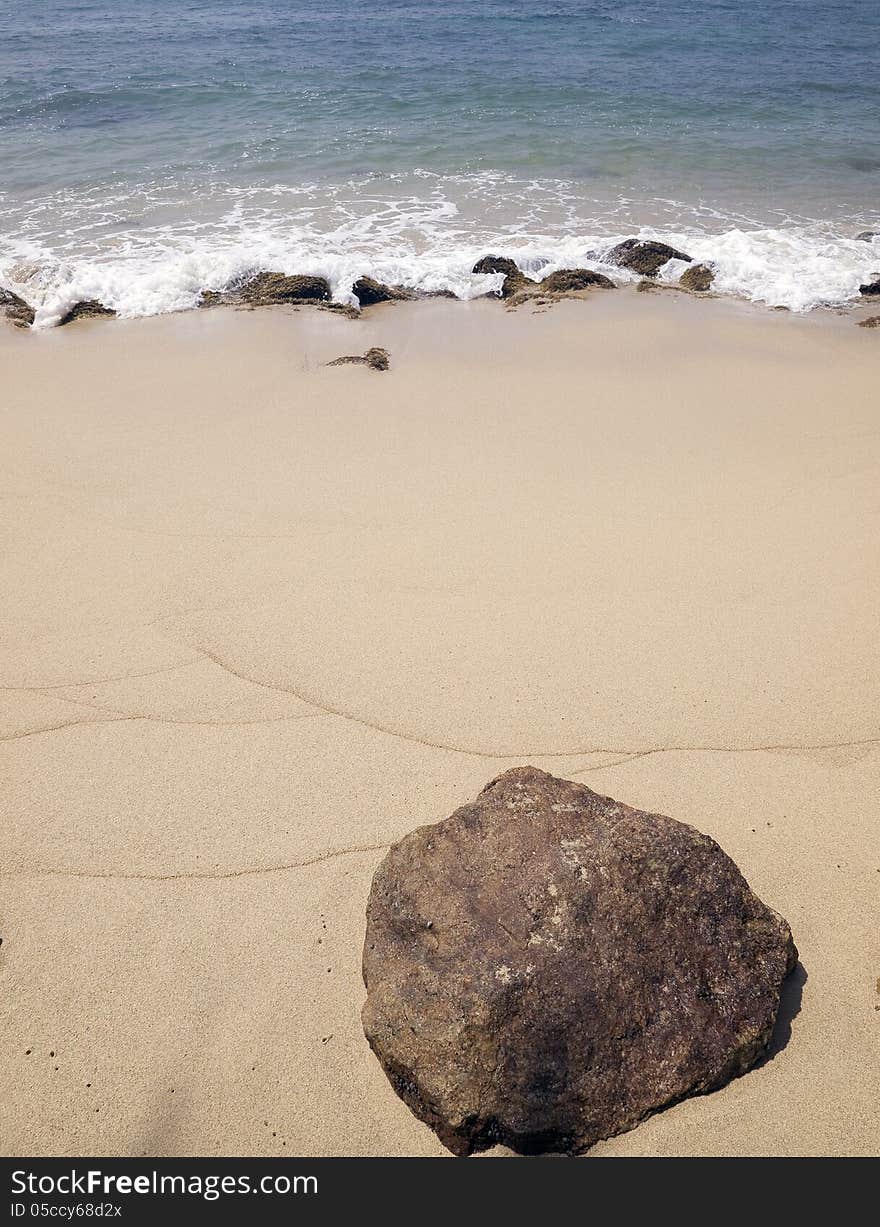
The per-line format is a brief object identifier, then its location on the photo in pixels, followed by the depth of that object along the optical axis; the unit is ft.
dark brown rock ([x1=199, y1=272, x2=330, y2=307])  28.07
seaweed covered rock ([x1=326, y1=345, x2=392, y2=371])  23.38
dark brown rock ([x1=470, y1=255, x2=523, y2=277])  29.96
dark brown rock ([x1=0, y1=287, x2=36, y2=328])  26.92
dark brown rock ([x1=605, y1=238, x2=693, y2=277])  30.53
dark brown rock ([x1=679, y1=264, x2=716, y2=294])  29.22
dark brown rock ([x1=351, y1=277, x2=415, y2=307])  28.22
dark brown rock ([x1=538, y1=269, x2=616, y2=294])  28.68
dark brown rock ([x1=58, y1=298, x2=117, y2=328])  27.27
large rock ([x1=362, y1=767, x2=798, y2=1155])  7.43
